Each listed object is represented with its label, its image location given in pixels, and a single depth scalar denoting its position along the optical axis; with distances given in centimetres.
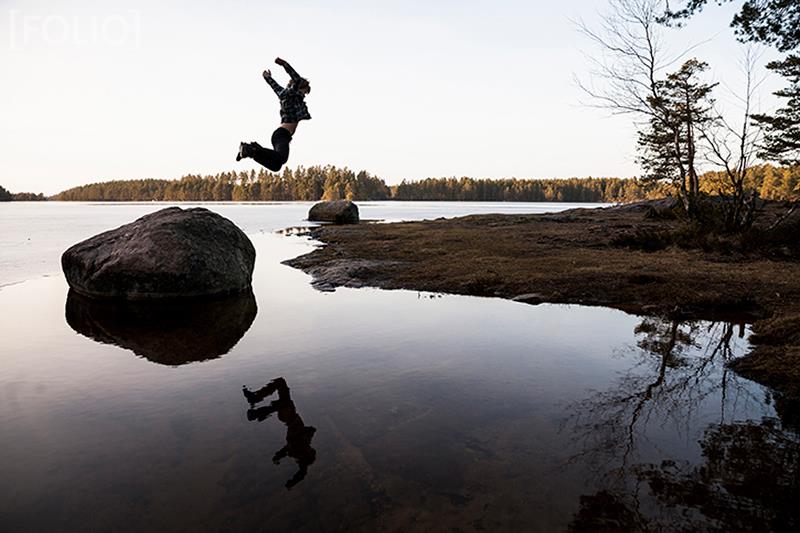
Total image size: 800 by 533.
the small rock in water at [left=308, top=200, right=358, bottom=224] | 4619
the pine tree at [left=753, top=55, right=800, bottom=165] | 1914
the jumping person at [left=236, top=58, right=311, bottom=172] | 852
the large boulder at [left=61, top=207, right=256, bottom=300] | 1065
